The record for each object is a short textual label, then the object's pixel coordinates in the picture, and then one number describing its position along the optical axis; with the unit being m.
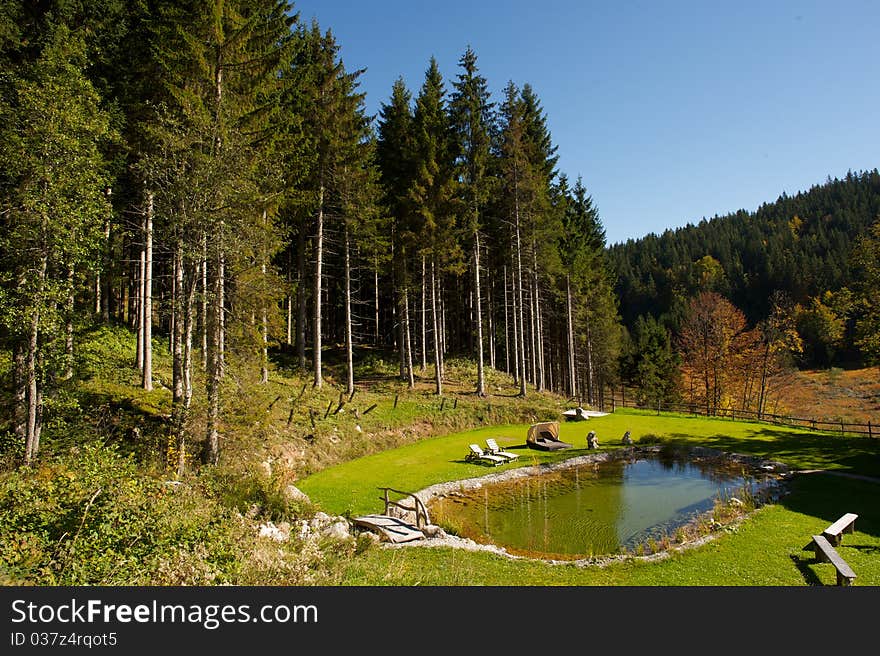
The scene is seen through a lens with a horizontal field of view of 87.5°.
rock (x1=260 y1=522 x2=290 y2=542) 9.58
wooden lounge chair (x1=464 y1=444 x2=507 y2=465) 19.84
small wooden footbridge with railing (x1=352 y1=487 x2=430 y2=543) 11.55
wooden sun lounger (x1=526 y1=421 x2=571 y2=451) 22.70
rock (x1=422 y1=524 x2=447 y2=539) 12.06
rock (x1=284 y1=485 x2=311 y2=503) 13.07
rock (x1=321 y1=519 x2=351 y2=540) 10.45
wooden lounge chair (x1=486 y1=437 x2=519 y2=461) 20.43
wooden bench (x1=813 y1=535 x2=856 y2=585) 8.22
